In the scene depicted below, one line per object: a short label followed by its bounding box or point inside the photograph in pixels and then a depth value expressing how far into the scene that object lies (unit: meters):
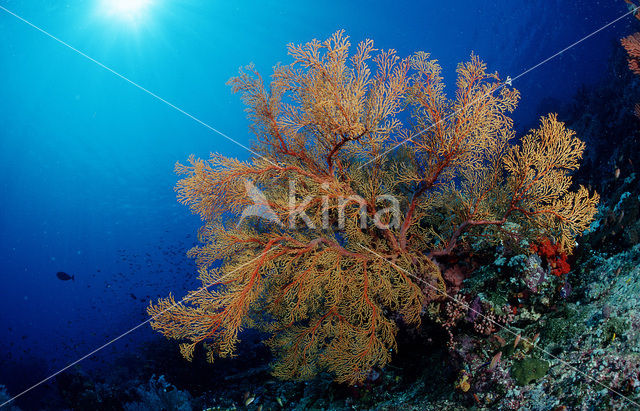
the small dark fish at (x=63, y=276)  13.62
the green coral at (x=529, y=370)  3.06
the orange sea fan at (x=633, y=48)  5.82
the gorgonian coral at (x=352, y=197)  3.53
